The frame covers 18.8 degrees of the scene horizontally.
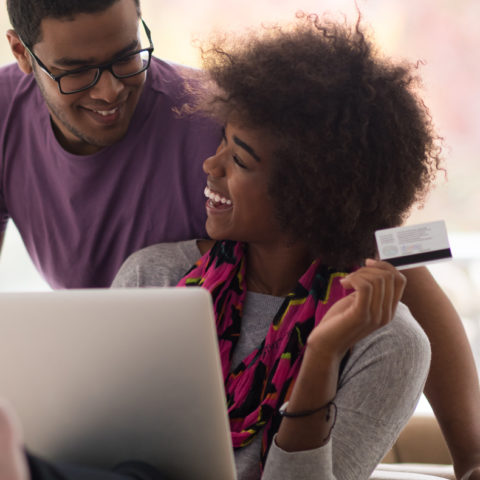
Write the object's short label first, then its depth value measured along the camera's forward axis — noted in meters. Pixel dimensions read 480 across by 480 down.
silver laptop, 1.75
